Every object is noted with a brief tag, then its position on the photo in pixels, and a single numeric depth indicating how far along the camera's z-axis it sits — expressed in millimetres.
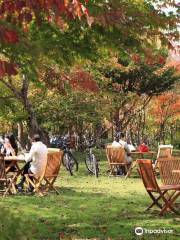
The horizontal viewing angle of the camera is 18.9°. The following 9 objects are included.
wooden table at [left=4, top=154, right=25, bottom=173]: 14392
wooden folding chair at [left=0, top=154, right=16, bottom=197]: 13000
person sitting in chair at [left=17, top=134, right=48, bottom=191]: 13219
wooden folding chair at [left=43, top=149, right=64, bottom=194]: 13695
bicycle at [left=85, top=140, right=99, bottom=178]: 19516
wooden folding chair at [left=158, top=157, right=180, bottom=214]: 10891
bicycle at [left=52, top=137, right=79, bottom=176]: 20344
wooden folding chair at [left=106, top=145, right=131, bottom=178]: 19422
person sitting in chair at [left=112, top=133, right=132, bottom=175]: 19547
